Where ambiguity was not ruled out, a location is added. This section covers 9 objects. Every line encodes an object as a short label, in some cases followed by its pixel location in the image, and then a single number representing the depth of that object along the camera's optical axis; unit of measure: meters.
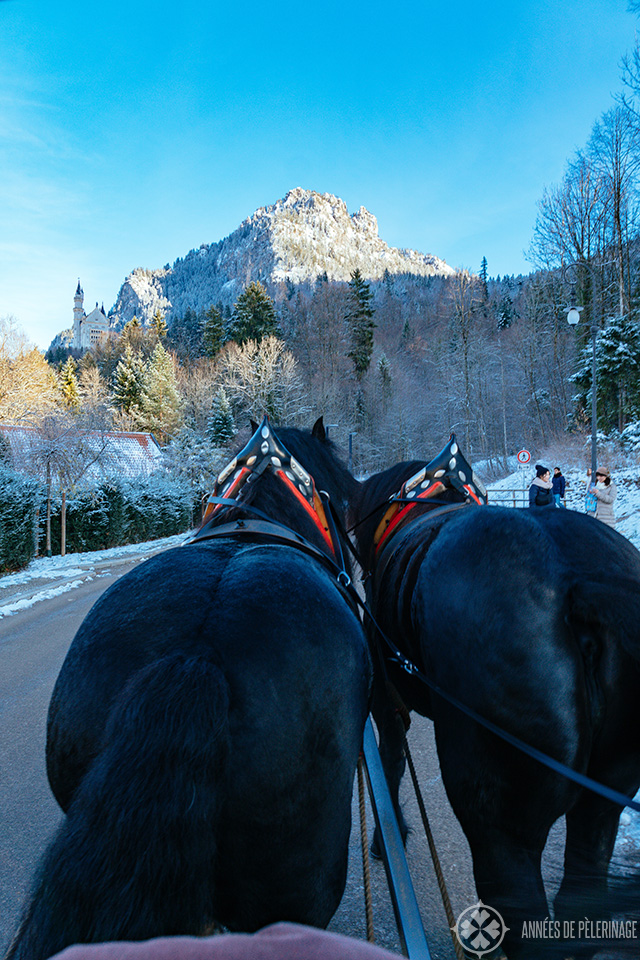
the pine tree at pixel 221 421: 29.61
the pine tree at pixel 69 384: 37.72
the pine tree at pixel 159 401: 39.22
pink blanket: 0.51
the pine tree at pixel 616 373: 18.98
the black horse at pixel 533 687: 1.64
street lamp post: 14.73
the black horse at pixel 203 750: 0.96
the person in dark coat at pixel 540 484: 10.77
